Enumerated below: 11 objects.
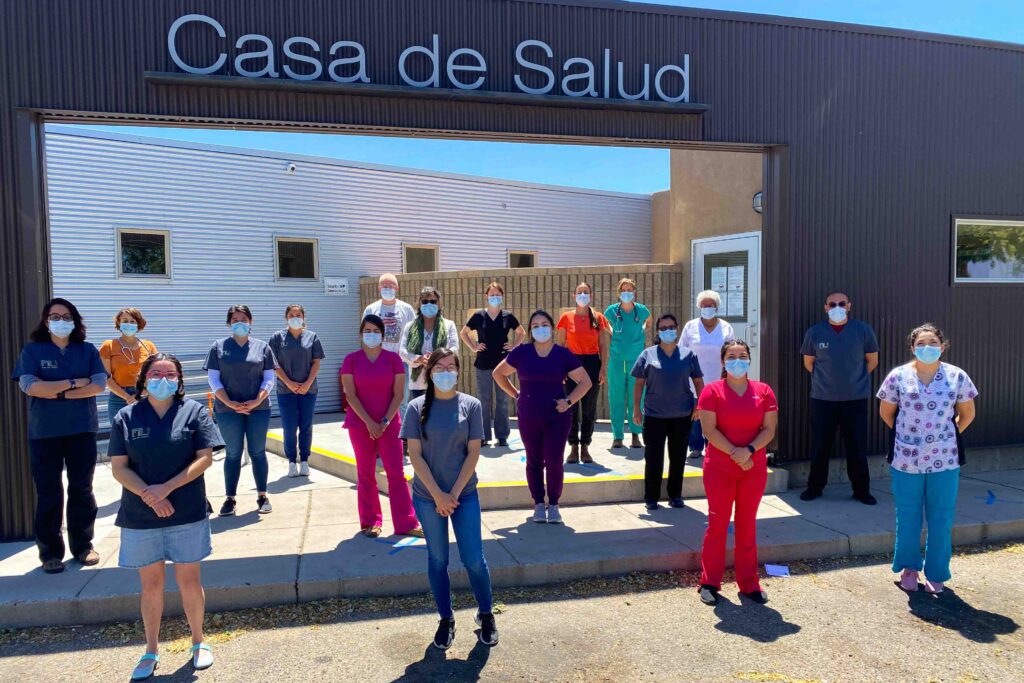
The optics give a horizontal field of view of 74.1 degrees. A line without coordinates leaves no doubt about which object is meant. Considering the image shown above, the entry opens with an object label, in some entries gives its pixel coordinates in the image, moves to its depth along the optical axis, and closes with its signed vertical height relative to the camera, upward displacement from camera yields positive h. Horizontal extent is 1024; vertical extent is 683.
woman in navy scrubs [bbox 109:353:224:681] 3.58 -0.93
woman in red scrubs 4.52 -1.03
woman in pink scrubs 5.47 -0.90
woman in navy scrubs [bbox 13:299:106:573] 4.81 -0.79
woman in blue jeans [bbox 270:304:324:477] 7.42 -0.70
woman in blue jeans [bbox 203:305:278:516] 6.11 -0.78
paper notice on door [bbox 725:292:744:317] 9.62 -0.02
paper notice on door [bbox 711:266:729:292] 9.82 +0.37
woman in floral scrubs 4.65 -0.98
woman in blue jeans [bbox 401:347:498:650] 3.93 -1.02
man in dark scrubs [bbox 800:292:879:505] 6.48 -0.77
